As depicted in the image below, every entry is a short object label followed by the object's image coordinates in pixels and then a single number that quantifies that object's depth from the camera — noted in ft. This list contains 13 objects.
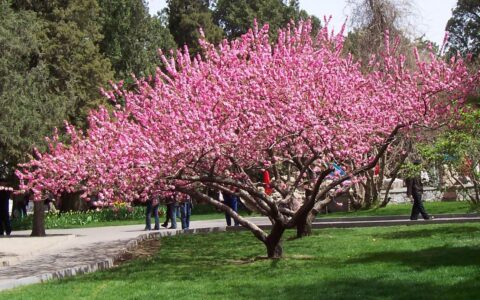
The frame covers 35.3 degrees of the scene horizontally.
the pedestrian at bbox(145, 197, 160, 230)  79.76
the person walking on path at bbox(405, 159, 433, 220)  64.75
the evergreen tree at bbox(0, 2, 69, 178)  56.90
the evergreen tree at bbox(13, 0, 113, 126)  105.70
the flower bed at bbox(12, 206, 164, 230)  103.35
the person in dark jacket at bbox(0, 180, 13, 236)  82.69
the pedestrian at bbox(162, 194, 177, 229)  80.74
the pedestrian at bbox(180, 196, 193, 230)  78.74
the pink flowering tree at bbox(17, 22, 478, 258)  44.32
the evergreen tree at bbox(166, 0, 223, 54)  170.50
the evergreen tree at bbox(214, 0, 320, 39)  185.68
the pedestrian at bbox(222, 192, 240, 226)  78.55
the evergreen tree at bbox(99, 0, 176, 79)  137.59
